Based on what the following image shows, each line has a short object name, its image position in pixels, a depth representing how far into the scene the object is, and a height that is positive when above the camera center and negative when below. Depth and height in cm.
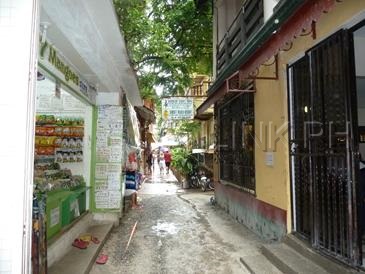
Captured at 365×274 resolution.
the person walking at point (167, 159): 2459 -9
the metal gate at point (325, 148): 400 +11
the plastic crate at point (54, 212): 489 -77
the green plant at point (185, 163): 1589 -24
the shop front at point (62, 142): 502 +31
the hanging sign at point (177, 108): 1237 +168
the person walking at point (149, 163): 2639 -39
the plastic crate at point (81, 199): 677 -79
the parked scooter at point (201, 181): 1498 -100
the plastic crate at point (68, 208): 566 -81
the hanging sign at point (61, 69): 461 +131
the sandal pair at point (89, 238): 593 -132
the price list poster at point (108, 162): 769 -9
